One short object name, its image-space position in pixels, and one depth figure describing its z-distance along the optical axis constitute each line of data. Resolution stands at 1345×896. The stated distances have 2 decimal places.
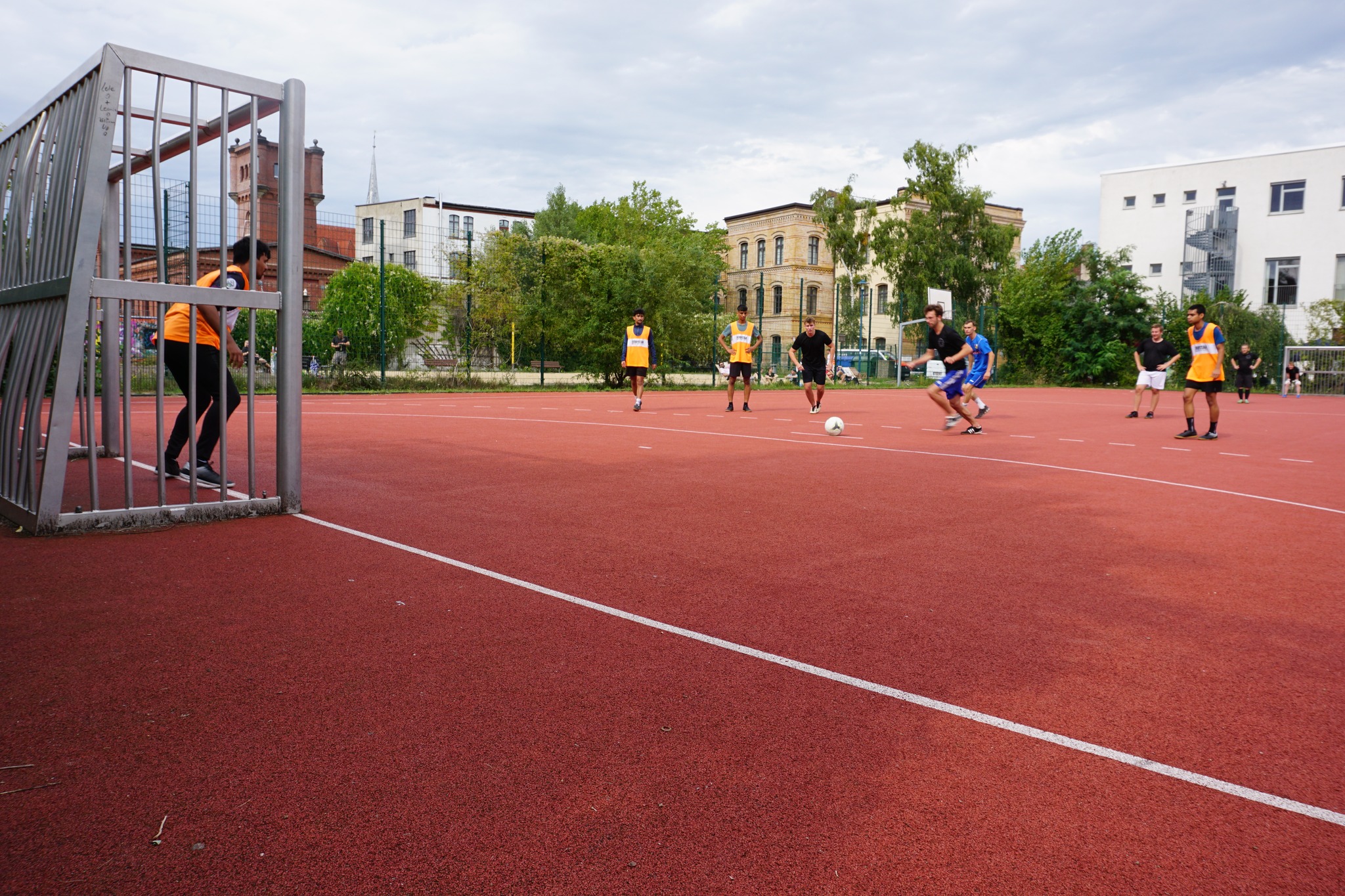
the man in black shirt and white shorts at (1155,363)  18.91
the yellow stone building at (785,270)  68.56
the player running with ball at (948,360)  14.16
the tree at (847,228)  52.97
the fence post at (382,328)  24.14
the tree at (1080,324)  42.97
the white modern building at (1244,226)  46.12
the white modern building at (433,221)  47.12
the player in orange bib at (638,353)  18.64
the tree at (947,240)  50.22
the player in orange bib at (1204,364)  14.28
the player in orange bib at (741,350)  18.72
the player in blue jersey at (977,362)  16.31
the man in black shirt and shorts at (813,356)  17.78
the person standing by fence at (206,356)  7.18
